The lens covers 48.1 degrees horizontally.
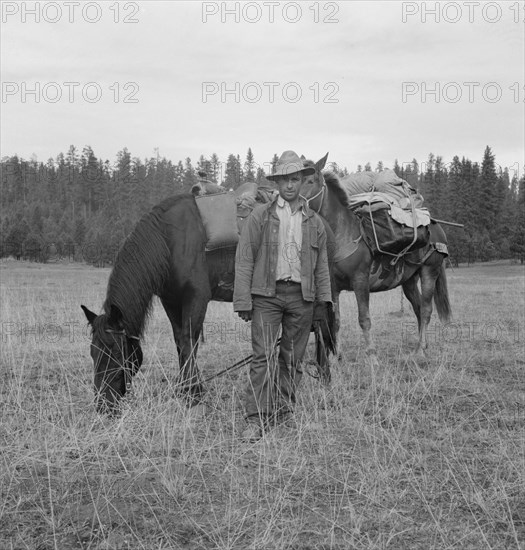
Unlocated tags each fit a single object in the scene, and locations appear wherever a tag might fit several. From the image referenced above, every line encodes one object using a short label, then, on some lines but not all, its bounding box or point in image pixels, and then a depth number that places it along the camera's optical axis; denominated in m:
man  4.76
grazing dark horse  4.92
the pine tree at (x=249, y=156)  98.62
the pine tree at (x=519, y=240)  44.78
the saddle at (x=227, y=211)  5.80
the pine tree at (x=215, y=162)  93.88
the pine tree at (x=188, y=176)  87.84
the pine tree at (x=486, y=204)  56.78
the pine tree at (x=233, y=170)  78.38
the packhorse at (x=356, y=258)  7.61
